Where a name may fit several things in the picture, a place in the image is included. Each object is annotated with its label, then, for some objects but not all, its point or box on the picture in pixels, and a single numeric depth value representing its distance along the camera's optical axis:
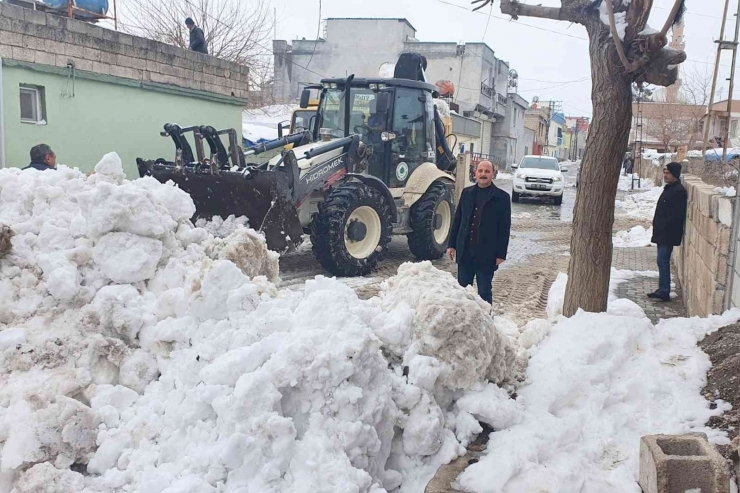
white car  20.91
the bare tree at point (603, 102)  4.39
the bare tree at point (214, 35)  24.23
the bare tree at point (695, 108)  20.72
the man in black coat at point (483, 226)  5.87
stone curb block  2.82
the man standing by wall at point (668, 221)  7.45
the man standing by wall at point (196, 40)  13.84
